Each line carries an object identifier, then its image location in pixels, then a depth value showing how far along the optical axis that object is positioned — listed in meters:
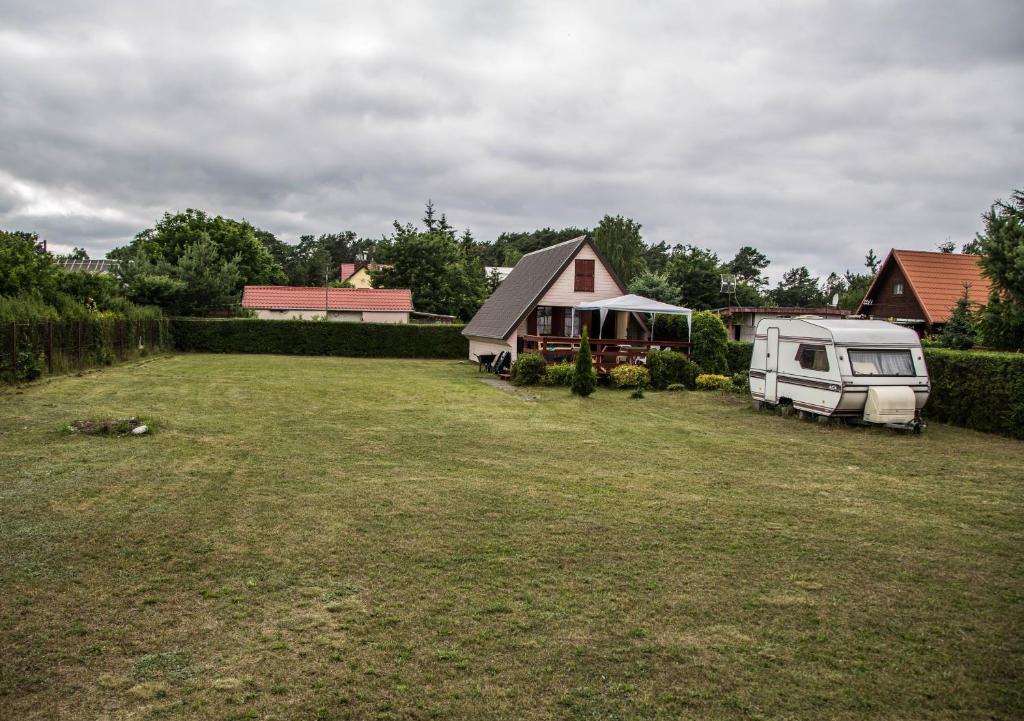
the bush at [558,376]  21.64
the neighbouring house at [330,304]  45.12
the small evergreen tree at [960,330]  19.03
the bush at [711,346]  22.53
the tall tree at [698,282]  48.06
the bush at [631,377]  21.17
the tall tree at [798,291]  74.12
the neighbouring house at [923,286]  28.75
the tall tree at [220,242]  51.38
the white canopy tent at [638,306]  22.83
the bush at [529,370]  21.61
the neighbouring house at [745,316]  30.60
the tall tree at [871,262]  77.75
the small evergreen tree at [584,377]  18.78
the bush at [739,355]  23.11
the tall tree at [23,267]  23.45
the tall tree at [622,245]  54.44
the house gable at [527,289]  26.50
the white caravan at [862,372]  13.44
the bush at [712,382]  21.05
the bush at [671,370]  21.41
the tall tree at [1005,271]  15.48
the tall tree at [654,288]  38.59
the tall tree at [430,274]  50.86
